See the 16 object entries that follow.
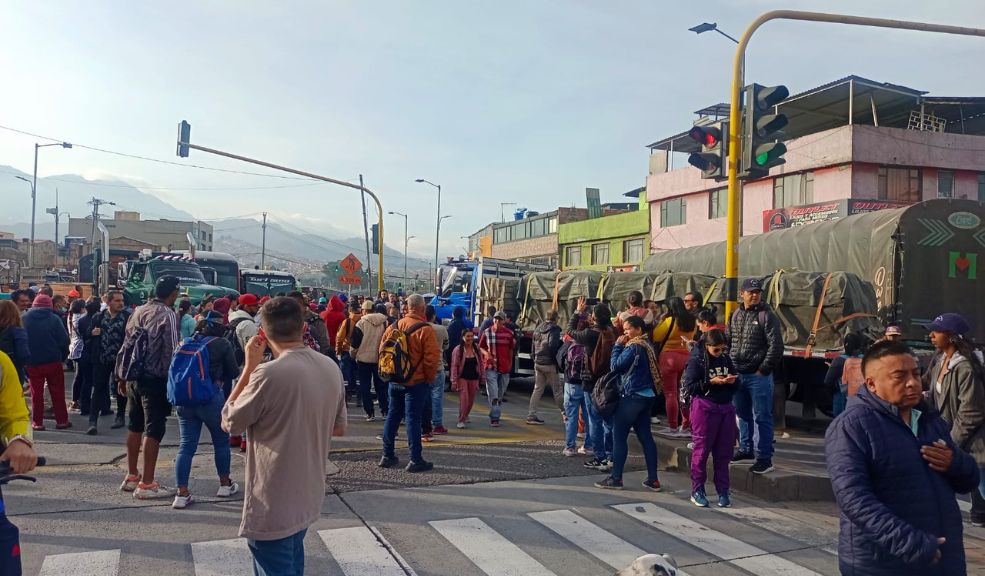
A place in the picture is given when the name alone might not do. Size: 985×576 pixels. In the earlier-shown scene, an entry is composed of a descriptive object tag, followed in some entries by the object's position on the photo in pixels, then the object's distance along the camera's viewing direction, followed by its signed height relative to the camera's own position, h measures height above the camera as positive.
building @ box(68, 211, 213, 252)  82.69 +7.76
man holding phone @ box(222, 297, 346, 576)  3.37 -0.64
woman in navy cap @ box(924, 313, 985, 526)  5.71 -0.48
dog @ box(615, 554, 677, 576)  3.38 -1.17
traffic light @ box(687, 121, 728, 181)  9.24 +2.10
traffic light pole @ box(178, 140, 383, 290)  18.86 +3.55
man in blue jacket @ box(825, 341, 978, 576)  2.86 -0.63
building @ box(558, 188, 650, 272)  42.84 +4.51
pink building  28.73 +6.64
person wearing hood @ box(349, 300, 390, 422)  10.41 -0.63
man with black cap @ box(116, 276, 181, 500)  6.36 -0.77
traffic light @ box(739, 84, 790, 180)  8.63 +2.23
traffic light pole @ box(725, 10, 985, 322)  8.66 +2.58
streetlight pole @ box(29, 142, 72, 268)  54.70 +6.63
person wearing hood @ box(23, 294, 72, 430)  9.18 -0.76
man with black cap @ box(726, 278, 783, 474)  7.44 -0.43
